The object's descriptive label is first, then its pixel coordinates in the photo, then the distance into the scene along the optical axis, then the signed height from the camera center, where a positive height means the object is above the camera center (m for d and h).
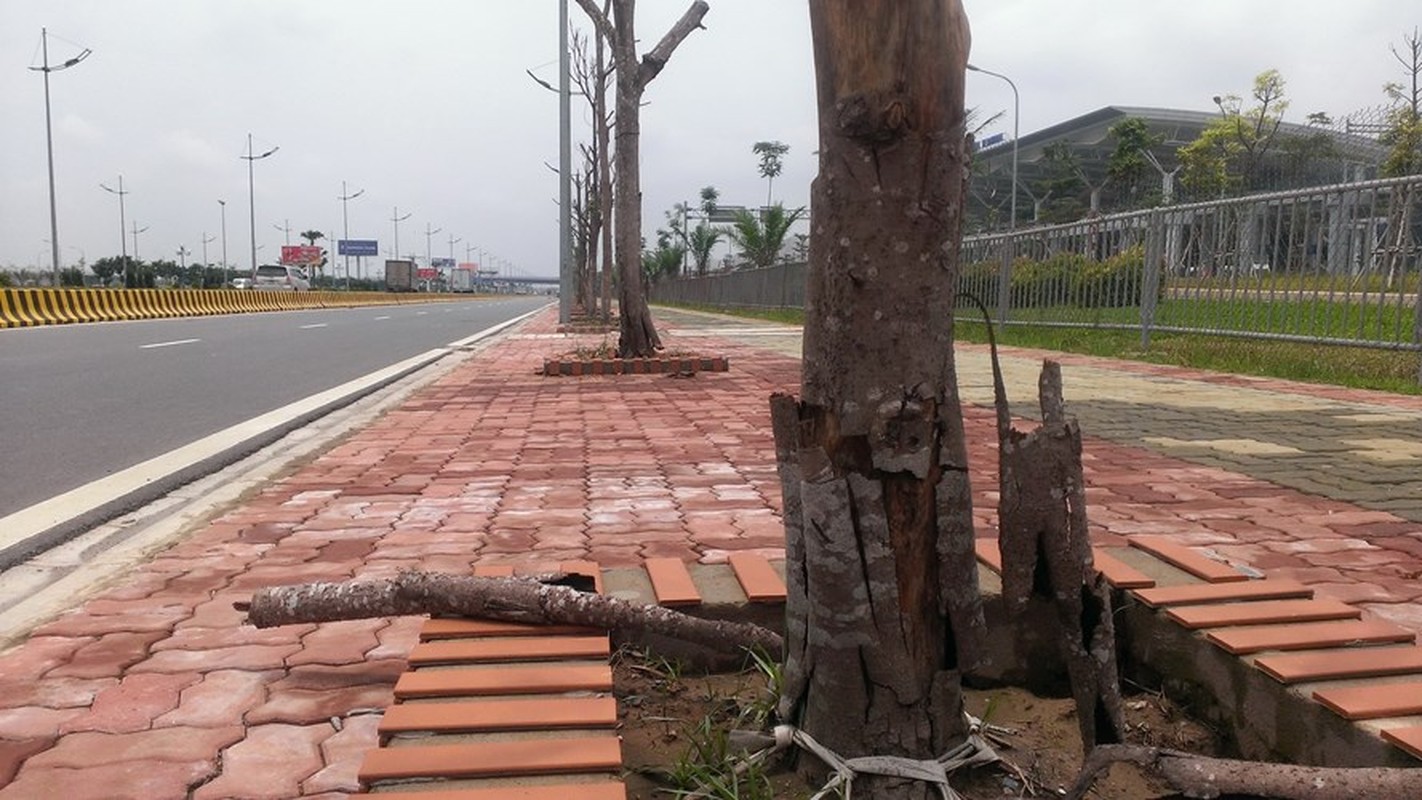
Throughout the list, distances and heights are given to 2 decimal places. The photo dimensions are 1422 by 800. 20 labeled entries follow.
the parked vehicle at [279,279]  51.97 +0.32
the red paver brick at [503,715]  1.73 -0.71
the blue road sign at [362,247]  114.00 +4.36
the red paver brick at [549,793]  1.50 -0.72
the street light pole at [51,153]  31.88 +3.90
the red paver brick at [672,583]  2.38 -0.69
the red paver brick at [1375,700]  1.72 -0.66
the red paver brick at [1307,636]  2.00 -0.64
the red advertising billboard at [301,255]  99.81 +2.90
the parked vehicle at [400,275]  80.62 +0.97
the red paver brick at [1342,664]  1.87 -0.65
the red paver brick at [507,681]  1.87 -0.71
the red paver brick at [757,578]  2.39 -0.68
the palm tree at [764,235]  41.53 +2.45
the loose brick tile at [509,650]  2.01 -0.70
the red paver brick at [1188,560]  2.44 -0.62
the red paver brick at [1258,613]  2.13 -0.63
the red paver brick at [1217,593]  2.26 -0.63
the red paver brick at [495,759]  1.58 -0.72
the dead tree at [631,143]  9.96 +1.46
